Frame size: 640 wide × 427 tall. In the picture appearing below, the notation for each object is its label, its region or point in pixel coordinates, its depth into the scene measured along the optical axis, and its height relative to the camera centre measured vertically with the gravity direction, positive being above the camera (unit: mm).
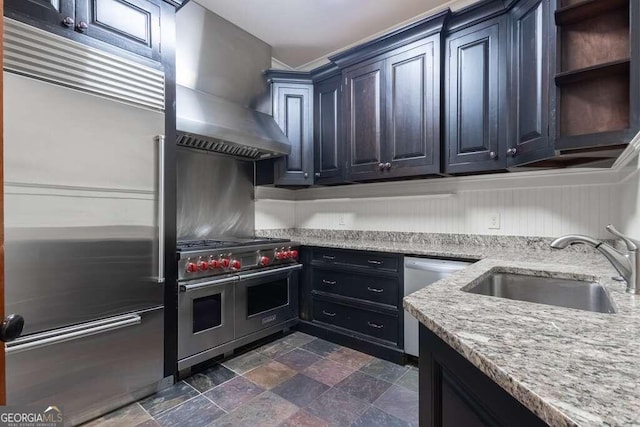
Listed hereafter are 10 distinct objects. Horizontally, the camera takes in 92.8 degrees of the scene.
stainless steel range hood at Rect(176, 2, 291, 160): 2354 +1141
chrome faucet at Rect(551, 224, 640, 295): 962 -132
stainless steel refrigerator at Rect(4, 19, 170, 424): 1436 -38
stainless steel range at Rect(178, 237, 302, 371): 2104 -610
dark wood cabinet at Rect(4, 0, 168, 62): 1490 +1069
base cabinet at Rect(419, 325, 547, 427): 554 -396
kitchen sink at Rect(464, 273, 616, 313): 1188 -320
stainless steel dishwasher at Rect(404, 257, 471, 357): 2133 -431
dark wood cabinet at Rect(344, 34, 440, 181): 2355 +860
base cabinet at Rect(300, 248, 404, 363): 2379 -713
